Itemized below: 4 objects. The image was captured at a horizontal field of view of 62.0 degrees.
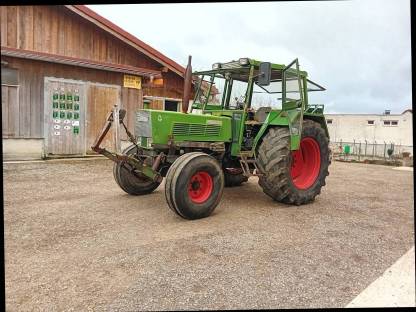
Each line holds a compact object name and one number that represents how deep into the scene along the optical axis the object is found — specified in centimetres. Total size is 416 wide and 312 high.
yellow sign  1093
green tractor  466
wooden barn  896
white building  2392
